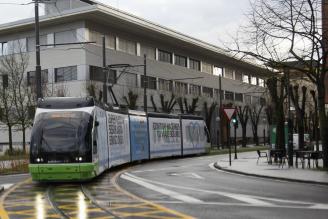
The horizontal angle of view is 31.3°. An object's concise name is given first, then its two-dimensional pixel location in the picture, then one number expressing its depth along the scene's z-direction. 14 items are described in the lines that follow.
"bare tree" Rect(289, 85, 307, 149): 34.81
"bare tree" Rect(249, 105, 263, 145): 81.66
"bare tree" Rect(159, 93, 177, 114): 59.77
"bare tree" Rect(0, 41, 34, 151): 43.02
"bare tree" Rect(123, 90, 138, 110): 53.72
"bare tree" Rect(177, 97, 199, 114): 62.28
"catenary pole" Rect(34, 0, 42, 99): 26.58
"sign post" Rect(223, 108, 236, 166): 32.47
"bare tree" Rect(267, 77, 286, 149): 34.50
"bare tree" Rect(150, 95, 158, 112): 59.31
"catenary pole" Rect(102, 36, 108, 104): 37.40
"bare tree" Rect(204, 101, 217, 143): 66.31
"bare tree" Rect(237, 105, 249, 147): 74.16
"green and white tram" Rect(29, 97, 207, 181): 19.44
